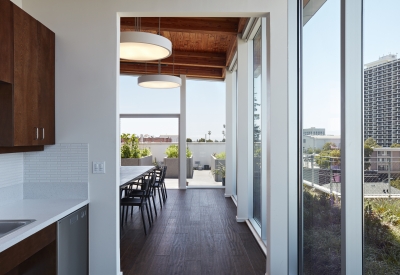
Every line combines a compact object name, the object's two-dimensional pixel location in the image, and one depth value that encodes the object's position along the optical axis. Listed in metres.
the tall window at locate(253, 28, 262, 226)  4.83
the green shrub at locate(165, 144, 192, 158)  9.25
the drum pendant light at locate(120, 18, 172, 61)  3.51
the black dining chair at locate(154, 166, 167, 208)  6.62
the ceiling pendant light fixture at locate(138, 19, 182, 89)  6.19
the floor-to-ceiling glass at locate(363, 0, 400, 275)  1.46
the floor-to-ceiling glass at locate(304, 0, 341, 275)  2.12
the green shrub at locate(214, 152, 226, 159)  8.80
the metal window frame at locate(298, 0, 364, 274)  1.81
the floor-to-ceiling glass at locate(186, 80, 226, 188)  8.92
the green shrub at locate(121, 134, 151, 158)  9.23
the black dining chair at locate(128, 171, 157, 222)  5.22
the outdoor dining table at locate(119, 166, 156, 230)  4.50
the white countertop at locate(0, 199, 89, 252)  1.92
